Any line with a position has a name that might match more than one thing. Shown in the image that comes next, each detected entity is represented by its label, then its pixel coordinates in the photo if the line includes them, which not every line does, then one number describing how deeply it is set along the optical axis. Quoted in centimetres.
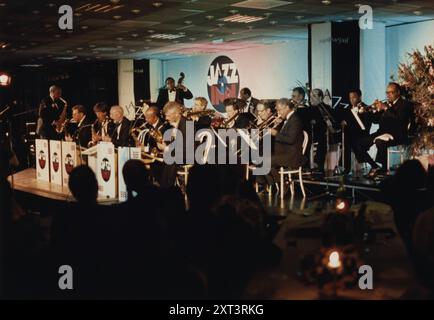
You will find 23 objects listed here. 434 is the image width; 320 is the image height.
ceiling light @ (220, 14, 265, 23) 997
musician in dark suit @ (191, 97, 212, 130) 752
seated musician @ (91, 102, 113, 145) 780
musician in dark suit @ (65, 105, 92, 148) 816
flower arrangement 813
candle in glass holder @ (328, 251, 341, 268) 397
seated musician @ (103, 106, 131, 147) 742
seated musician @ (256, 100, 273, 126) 827
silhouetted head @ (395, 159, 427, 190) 376
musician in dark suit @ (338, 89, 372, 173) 871
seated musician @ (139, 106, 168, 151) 704
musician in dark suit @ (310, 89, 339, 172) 848
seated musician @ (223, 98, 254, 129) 791
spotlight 654
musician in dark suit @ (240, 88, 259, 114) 1006
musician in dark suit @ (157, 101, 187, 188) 638
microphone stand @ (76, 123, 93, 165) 814
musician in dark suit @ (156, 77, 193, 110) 1131
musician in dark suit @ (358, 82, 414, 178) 782
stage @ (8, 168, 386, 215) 708
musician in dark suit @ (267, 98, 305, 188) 719
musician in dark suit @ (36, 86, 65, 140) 912
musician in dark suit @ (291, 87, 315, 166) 871
